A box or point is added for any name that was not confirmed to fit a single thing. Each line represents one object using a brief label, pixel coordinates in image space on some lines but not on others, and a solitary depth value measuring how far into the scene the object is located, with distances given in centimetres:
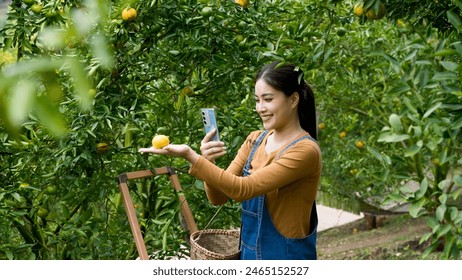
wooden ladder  479
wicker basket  494
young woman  449
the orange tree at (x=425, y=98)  384
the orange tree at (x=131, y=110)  508
